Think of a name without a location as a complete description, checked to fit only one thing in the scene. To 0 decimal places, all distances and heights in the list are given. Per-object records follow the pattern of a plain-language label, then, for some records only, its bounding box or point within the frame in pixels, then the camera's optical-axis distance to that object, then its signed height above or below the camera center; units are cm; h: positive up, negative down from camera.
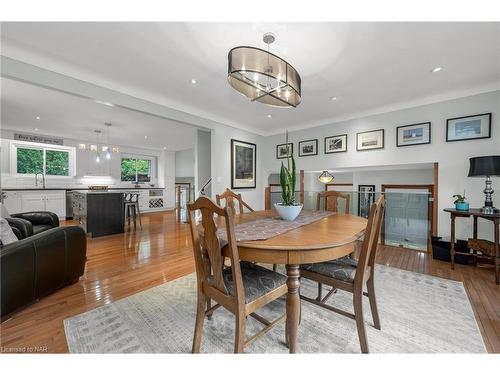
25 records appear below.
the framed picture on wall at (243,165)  457 +44
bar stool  485 -57
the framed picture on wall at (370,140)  366 +77
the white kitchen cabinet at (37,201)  495 -42
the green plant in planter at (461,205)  263 -27
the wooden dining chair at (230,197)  262 -17
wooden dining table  113 -38
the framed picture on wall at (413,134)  324 +77
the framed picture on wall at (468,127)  280 +77
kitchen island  406 -56
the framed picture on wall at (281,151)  487 +76
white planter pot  183 -24
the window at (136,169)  745 +55
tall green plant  182 -1
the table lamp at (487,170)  237 +15
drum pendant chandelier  154 +87
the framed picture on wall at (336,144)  406 +78
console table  224 -47
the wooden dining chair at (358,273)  127 -60
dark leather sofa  150 -66
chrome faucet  562 +19
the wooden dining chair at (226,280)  108 -59
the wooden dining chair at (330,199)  274 -21
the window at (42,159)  539 +68
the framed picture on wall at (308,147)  446 +78
